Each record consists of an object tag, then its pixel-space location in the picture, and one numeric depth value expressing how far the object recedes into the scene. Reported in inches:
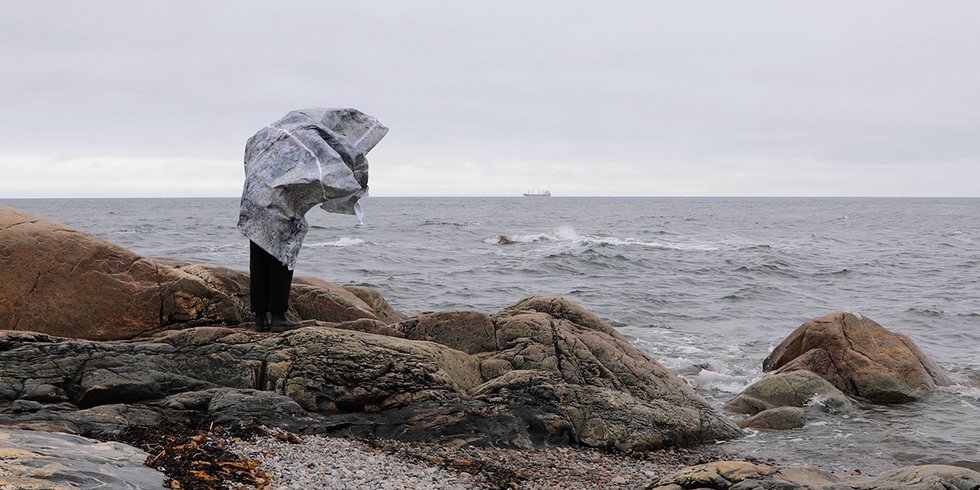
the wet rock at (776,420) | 346.0
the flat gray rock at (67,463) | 149.9
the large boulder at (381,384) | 226.2
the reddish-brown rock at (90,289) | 273.4
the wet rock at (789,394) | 375.2
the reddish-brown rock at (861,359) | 406.6
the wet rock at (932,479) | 189.3
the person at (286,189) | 257.8
